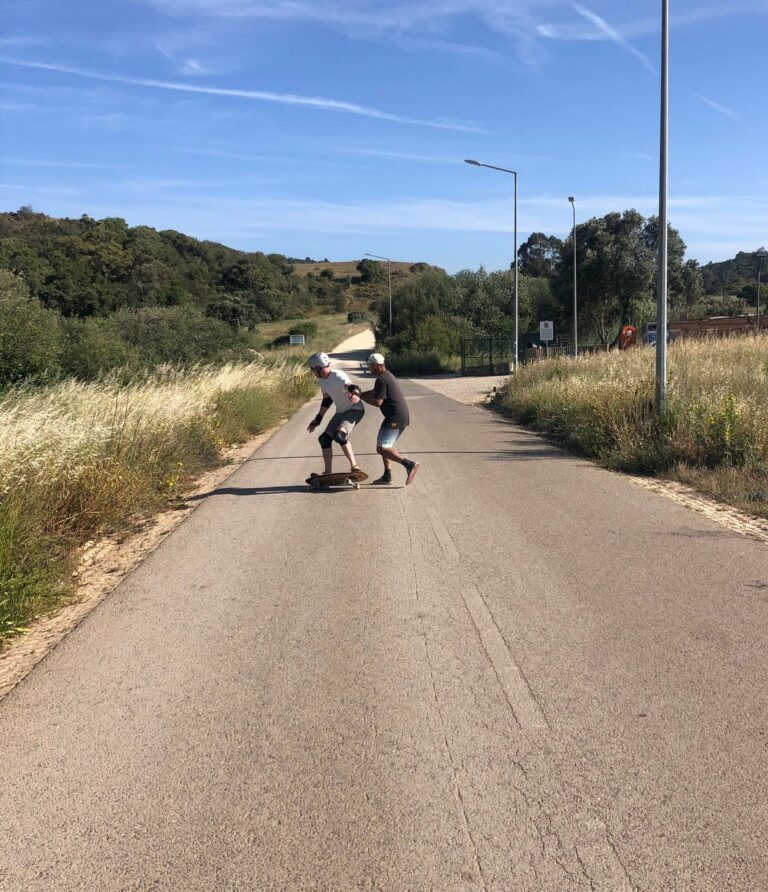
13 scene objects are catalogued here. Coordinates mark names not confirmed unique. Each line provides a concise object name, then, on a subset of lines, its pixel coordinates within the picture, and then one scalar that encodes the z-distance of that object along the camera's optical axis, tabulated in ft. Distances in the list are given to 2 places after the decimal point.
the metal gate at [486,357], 164.04
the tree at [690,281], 186.70
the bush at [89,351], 68.33
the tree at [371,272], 498.69
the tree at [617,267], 176.76
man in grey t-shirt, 35.68
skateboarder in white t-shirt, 35.50
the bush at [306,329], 302.21
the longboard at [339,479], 36.49
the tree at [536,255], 418.92
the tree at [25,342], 57.41
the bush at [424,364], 183.01
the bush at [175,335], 101.40
